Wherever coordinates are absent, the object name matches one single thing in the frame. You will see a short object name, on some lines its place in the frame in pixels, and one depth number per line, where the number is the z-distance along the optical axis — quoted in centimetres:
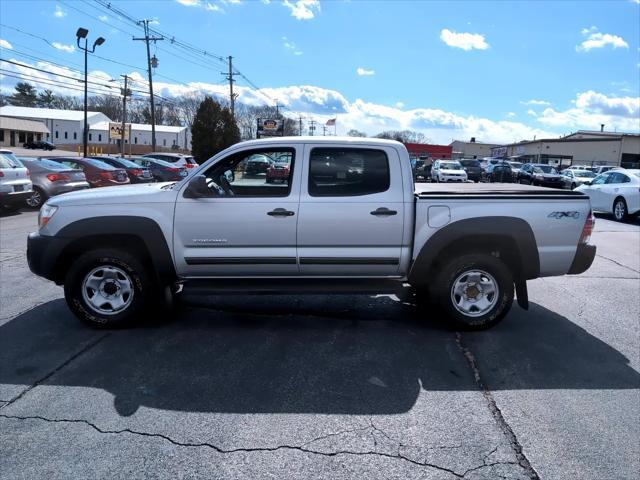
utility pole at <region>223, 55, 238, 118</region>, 5709
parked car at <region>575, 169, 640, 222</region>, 1532
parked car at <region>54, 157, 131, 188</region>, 1858
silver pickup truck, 498
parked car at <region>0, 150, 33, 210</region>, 1335
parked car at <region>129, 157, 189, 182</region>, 2604
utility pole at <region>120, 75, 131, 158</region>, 5323
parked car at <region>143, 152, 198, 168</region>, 2813
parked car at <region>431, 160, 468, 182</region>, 3114
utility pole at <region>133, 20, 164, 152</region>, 4294
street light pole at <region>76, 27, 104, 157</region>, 3616
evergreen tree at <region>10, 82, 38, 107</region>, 11294
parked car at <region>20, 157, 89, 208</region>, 1534
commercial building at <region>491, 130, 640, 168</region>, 5872
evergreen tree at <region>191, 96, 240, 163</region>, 4200
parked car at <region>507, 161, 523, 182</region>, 4088
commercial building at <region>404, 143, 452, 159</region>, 6380
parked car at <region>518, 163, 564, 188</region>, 2762
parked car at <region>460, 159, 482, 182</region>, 3984
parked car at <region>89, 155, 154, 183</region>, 2230
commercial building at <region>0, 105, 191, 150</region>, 10075
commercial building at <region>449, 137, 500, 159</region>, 11888
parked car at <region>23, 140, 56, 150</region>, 7944
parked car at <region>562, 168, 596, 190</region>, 2731
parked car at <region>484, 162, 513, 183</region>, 3438
